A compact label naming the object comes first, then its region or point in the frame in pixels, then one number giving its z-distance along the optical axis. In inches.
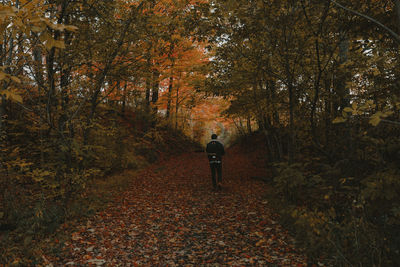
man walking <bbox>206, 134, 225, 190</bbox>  336.5
